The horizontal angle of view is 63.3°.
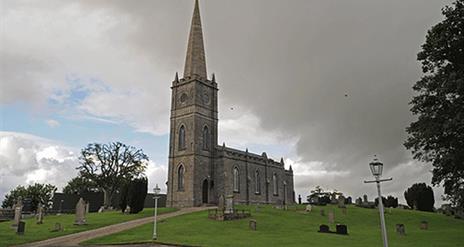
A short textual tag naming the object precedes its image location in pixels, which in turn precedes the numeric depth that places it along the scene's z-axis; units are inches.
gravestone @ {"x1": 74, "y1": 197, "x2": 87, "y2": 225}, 1136.0
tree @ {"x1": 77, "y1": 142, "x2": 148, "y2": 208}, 2332.4
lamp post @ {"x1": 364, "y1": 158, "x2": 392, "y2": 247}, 451.4
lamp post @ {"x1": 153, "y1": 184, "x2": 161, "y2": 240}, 938.5
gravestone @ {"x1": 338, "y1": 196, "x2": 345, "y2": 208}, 1698.1
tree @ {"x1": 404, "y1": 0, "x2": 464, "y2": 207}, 820.6
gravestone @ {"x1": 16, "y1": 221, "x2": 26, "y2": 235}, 984.5
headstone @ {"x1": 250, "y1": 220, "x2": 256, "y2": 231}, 1002.9
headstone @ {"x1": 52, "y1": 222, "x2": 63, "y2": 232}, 1027.3
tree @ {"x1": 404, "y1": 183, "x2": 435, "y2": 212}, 2047.2
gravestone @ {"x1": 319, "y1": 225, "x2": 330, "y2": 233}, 957.6
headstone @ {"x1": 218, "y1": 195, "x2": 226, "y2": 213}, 1228.0
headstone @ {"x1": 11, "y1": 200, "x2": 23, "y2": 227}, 1158.3
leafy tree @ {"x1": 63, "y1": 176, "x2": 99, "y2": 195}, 2404.7
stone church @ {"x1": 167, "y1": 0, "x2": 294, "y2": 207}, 1872.5
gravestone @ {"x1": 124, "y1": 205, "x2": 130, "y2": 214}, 1485.0
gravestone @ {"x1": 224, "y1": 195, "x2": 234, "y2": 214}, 1233.9
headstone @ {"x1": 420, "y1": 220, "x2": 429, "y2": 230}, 1158.6
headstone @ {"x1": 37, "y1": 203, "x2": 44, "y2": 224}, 1294.4
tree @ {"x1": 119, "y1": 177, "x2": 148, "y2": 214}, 1457.9
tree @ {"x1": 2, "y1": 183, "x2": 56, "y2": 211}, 2982.3
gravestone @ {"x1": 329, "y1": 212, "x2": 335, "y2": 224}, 1212.5
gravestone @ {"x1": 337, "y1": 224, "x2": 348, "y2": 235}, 930.7
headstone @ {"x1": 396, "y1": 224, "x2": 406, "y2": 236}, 952.8
